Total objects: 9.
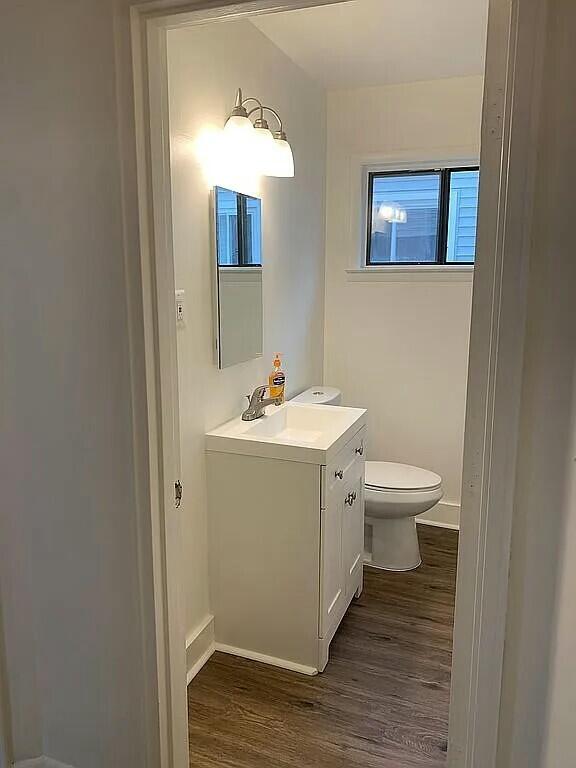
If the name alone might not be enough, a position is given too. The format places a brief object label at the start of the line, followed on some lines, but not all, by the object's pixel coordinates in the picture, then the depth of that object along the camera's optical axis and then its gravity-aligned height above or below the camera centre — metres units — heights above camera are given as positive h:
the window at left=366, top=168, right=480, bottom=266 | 3.30 +0.31
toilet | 2.88 -1.09
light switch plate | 2.01 -0.12
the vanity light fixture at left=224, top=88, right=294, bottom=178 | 2.14 +0.48
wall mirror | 2.24 -0.01
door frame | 1.05 -0.13
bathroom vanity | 2.16 -0.98
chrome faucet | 2.45 -0.55
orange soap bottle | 2.71 -0.48
